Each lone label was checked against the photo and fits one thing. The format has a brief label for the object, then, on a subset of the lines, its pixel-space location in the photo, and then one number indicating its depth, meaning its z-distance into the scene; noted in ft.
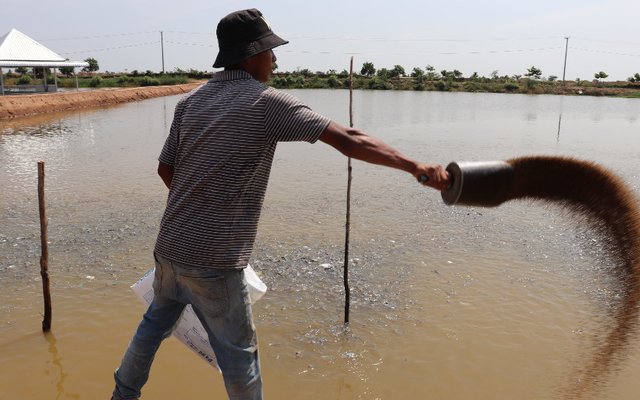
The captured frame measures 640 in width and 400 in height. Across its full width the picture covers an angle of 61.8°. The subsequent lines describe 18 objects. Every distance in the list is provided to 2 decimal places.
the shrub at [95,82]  156.11
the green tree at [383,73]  262.06
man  6.40
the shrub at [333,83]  213.71
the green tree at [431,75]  244.36
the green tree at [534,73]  245.63
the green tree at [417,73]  255.62
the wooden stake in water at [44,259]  13.66
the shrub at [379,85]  208.33
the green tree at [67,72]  189.06
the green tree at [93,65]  239.95
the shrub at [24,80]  150.54
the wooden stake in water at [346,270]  15.15
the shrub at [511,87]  196.54
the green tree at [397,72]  262.26
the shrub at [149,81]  170.09
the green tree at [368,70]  264.31
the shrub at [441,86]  206.90
